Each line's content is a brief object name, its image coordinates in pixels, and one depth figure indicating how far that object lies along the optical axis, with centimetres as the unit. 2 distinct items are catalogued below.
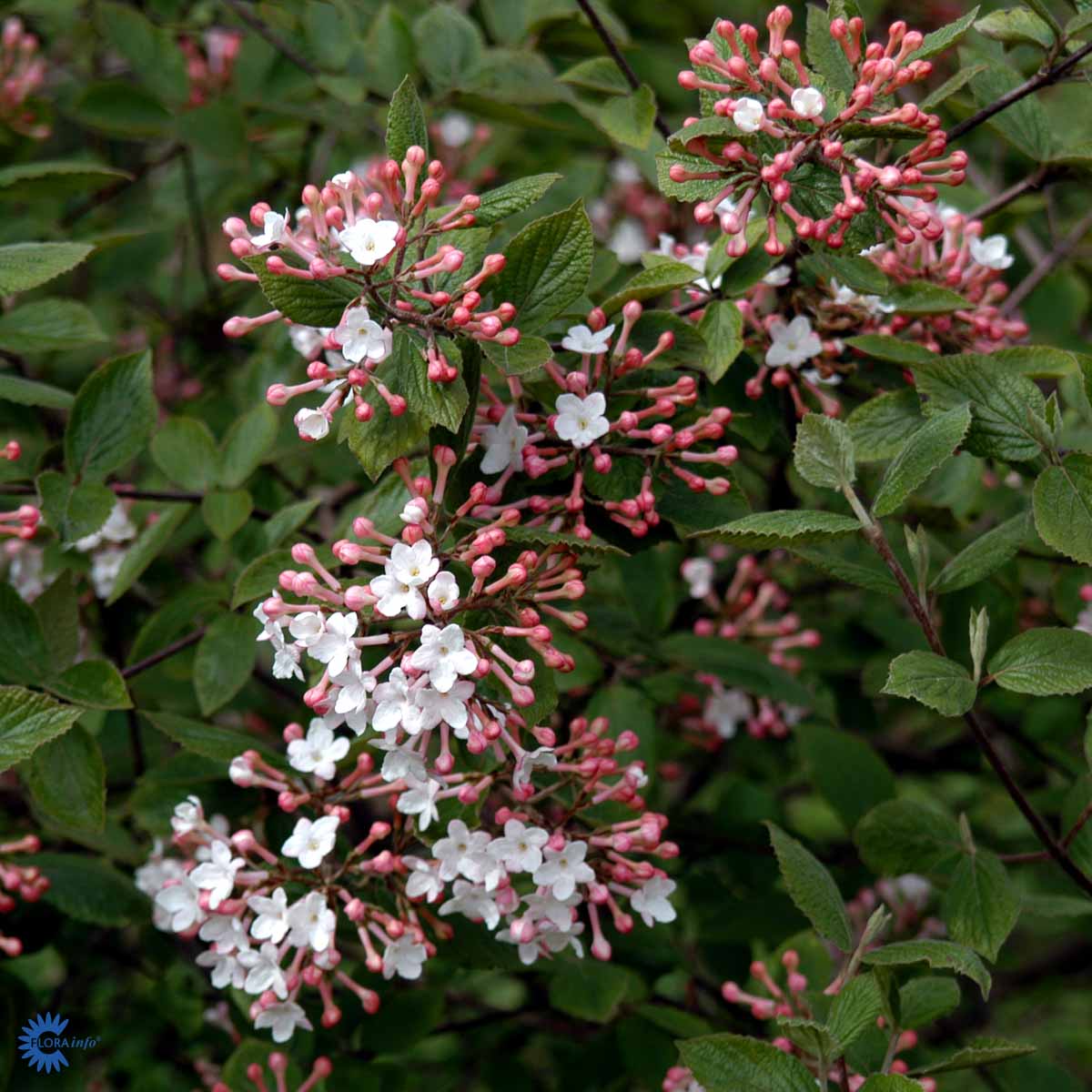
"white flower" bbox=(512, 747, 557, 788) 73
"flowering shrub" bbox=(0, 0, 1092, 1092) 72
